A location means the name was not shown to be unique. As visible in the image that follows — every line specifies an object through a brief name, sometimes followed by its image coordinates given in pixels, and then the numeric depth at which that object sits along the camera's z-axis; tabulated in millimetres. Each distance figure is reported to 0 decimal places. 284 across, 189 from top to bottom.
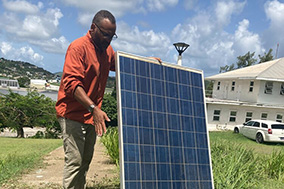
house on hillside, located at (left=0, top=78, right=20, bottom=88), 83725
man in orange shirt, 3094
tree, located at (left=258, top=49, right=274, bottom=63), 49475
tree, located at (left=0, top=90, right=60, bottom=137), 17953
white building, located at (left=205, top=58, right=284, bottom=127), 26258
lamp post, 10359
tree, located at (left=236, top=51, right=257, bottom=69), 52812
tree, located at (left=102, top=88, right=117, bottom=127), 27427
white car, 18656
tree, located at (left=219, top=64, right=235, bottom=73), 58156
